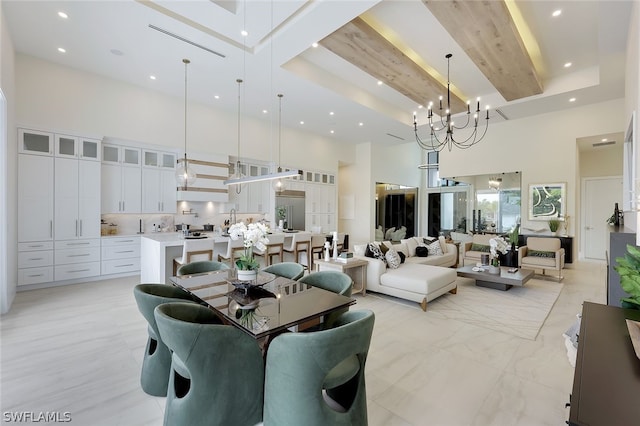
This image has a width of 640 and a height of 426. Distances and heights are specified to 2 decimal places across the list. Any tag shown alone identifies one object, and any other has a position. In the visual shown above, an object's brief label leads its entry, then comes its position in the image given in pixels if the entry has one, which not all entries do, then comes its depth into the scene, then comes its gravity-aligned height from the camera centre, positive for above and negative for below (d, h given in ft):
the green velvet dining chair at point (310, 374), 4.81 -2.92
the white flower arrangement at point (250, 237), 8.26 -0.80
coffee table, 15.33 -3.67
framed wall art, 23.32 +0.96
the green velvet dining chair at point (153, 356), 6.88 -3.85
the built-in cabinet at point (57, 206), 15.66 +0.19
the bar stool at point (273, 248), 18.51 -2.49
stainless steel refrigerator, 27.53 +0.48
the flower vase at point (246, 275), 7.85 -1.81
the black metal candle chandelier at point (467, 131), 25.94 +8.03
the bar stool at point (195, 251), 14.37 -2.12
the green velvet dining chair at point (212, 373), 5.14 -3.26
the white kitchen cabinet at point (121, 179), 18.69 +2.11
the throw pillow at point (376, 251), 15.85 -2.29
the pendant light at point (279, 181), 20.83 +2.28
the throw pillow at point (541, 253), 19.89 -3.00
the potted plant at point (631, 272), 4.39 -0.97
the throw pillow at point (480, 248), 22.07 -2.88
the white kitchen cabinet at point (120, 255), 18.34 -3.01
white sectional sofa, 13.47 -3.46
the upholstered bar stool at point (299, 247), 19.96 -2.66
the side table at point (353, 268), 14.61 -3.09
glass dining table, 5.76 -2.25
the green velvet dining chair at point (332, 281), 8.04 -2.22
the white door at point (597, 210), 25.57 +0.22
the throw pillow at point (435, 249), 20.93 -2.81
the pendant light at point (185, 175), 16.52 +2.07
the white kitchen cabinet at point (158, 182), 20.18 +2.06
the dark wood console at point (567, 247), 22.80 -2.83
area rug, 11.68 -4.65
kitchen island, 14.14 -2.40
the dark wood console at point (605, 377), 2.79 -2.01
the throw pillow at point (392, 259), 15.84 -2.70
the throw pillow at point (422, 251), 20.13 -2.85
